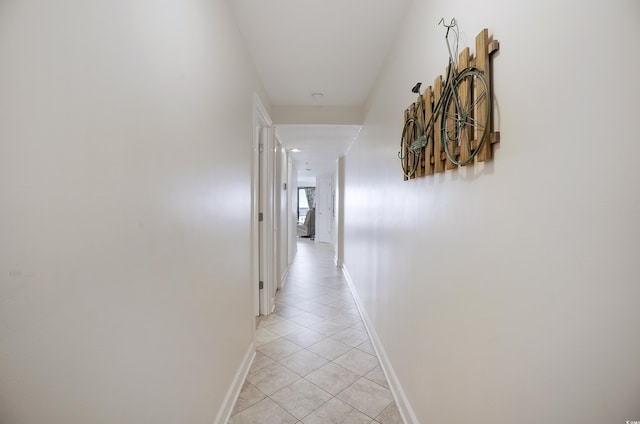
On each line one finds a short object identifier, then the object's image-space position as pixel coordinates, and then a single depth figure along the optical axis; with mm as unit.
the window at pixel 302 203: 15031
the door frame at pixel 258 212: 2572
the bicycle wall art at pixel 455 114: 915
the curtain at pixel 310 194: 14422
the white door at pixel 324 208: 9812
